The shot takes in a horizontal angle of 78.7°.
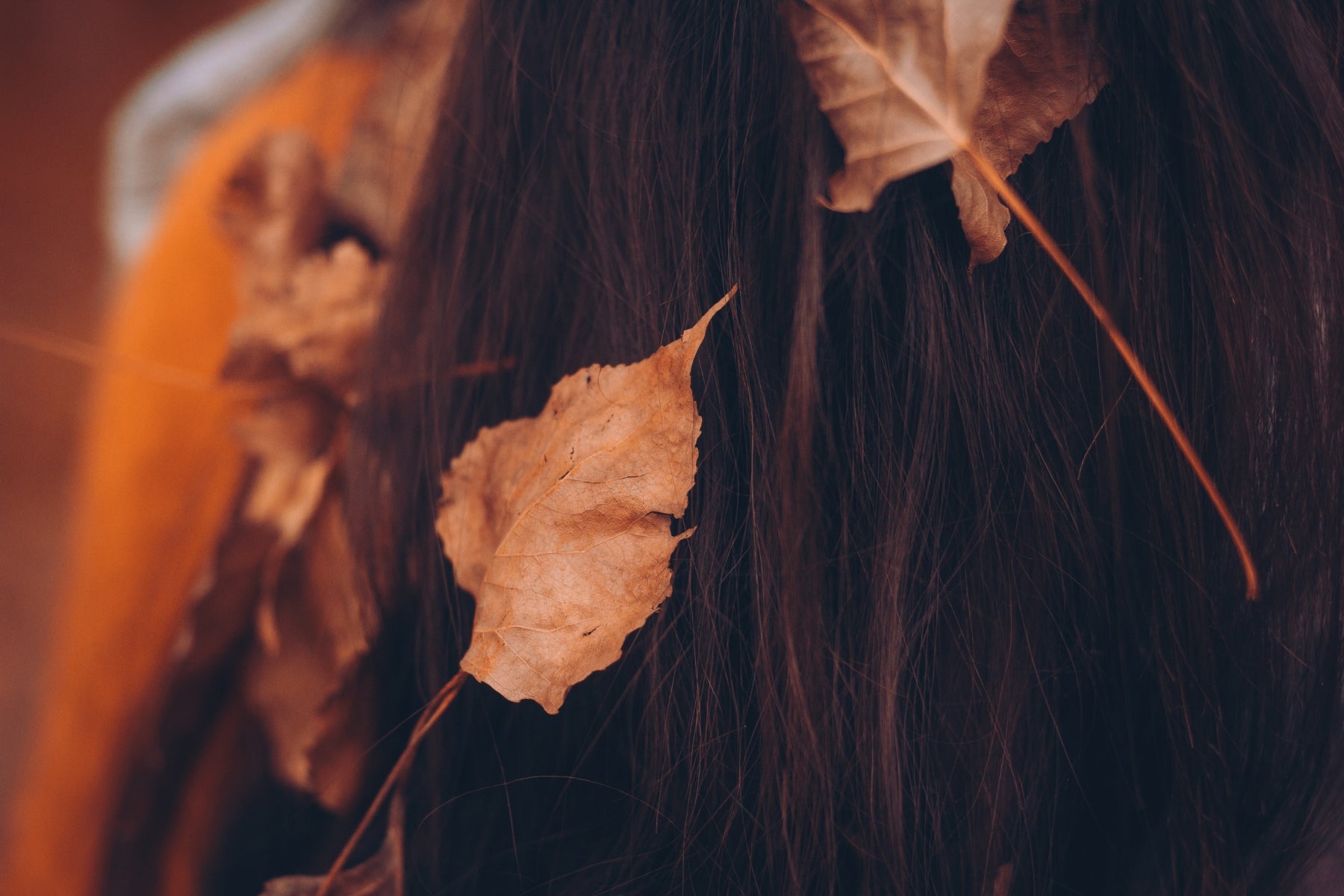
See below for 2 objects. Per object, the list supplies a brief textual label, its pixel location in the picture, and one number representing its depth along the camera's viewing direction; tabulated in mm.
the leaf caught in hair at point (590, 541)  317
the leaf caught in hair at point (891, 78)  299
